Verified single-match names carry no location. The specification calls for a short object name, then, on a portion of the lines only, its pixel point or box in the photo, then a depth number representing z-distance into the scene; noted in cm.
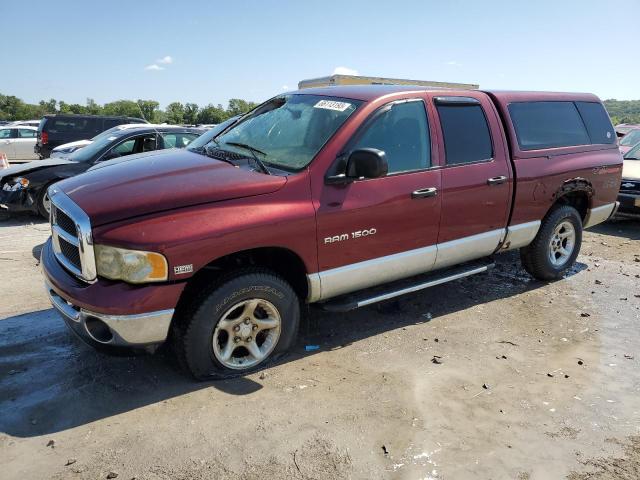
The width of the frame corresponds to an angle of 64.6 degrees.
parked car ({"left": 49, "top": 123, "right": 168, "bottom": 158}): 1008
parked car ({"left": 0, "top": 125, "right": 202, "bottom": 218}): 745
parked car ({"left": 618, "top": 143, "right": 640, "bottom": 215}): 808
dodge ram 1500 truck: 303
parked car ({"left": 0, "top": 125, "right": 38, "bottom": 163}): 1822
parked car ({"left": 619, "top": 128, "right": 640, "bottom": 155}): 1077
